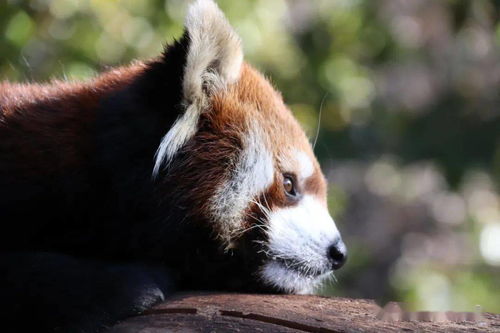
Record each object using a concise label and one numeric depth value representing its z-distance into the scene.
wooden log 4.12
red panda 4.65
